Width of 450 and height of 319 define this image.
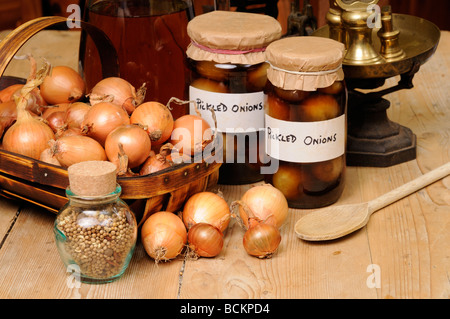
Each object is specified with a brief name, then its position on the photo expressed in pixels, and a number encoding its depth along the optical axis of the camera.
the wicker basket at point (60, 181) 1.02
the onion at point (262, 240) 1.02
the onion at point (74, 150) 1.02
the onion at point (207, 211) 1.04
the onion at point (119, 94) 1.10
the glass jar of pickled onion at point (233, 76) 1.10
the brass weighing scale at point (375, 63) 1.15
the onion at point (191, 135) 1.06
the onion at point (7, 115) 1.11
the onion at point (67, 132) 1.06
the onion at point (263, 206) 1.05
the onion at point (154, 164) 1.05
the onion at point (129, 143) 1.02
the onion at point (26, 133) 1.07
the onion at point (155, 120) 1.06
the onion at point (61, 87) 1.15
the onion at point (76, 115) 1.10
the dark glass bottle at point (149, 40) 1.20
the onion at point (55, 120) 1.11
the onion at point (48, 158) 1.05
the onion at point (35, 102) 1.12
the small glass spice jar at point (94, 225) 0.97
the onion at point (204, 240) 1.02
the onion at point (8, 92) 1.17
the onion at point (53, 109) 1.13
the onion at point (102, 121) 1.05
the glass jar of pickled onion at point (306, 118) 1.05
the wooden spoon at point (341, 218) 1.05
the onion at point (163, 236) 1.01
